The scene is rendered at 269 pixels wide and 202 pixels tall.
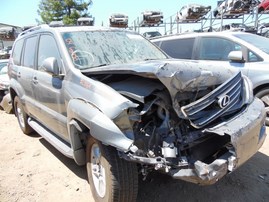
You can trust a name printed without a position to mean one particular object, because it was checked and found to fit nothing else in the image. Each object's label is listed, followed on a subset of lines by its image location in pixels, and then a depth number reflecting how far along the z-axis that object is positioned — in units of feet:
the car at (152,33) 46.16
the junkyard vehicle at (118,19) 47.09
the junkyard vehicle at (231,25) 35.69
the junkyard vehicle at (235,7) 36.76
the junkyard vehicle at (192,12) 41.54
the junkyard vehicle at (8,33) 44.21
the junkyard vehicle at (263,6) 33.81
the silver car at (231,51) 12.00
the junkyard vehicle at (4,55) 39.69
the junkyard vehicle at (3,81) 20.84
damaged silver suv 5.67
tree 74.57
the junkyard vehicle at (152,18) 47.21
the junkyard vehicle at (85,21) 33.31
